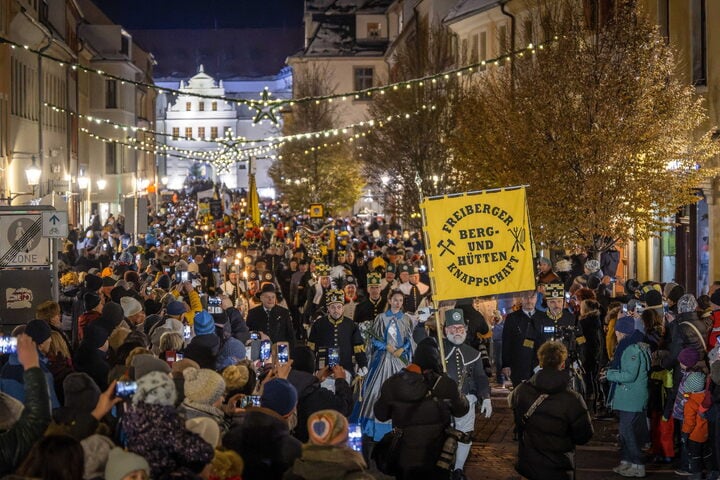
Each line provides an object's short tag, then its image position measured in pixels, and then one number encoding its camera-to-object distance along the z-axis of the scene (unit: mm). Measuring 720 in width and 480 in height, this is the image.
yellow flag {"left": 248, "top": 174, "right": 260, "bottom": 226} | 39469
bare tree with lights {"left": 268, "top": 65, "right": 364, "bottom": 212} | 61750
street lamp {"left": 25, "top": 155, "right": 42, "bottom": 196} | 29734
